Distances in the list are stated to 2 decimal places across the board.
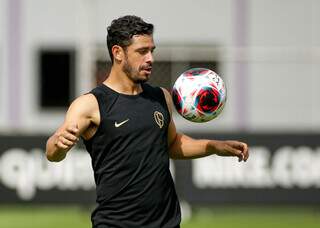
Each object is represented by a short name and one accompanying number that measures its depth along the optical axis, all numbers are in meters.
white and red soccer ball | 13.84
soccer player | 12.67
